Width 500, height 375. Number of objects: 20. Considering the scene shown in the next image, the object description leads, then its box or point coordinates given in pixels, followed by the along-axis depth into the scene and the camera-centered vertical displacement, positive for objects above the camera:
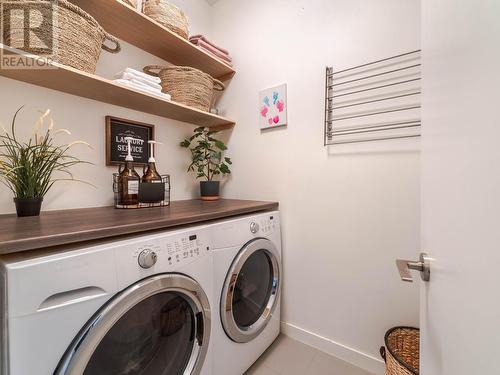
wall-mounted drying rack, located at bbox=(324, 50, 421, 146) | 1.09 +0.46
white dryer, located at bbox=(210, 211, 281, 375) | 1.02 -0.59
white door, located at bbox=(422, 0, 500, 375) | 0.27 +0.00
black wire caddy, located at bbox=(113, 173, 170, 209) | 1.22 -0.05
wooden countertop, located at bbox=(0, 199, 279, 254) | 0.57 -0.13
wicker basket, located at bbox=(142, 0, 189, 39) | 1.28 +1.02
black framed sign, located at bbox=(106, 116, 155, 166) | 1.29 +0.30
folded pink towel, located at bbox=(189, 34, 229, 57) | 1.52 +1.03
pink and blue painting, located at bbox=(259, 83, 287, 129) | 1.50 +0.55
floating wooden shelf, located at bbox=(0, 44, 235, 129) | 0.93 +0.49
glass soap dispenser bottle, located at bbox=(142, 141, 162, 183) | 1.30 +0.07
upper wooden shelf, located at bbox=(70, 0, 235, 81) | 1.11 +0.92
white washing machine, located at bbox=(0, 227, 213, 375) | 0.51 -0.35
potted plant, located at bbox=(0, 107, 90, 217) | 0.91 +0.09
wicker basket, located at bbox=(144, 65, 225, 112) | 1.39 +0.66
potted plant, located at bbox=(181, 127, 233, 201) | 1.64 +0.20
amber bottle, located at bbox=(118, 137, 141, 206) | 1.21 +0.01
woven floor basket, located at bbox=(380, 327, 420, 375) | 0.93 -0.76
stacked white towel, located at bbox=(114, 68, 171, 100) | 1.13 +0.56
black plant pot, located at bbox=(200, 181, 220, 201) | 1.63 -0.03
